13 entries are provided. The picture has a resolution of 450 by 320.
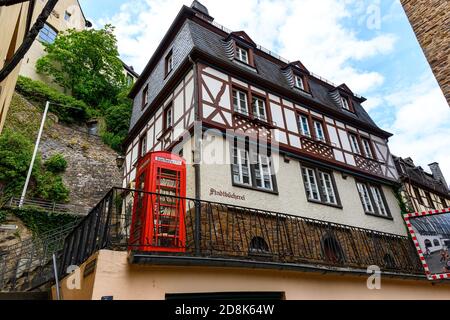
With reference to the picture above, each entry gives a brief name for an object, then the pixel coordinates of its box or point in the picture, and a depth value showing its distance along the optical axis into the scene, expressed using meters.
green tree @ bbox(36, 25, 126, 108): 27.27
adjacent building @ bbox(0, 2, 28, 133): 4.39
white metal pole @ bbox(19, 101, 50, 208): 14.49
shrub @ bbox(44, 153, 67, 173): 17.61
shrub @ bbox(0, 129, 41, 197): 15.20
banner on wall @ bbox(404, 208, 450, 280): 8.33
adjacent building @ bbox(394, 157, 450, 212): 18.17
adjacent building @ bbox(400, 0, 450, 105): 7.80
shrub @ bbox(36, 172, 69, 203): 16.00
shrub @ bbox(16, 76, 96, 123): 23.14
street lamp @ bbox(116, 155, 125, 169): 13.66
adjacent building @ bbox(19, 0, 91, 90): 26.85
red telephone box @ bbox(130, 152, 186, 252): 6.28
